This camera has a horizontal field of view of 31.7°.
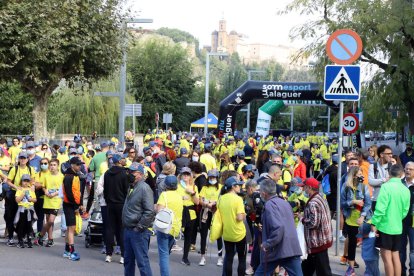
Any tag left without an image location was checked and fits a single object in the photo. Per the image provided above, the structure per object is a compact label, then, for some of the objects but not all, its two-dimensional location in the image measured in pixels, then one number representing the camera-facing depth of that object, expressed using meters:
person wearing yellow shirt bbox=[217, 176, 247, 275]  9.48
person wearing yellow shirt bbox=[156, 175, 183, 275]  9.41
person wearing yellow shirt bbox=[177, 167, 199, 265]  11.38
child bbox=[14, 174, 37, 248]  12.52
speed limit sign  19.80
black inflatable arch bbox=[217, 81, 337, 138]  35.09
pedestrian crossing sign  11.91
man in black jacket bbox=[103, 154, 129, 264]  11.38
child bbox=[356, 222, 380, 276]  9.80
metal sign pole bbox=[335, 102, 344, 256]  11.93
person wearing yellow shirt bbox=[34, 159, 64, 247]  12.55
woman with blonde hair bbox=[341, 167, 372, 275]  10.51
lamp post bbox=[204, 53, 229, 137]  41.82
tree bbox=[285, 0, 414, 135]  21.97
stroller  12.70
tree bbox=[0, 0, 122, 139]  21.52
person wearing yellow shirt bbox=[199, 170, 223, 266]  11.58
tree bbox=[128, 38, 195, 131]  63.56
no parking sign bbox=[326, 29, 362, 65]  11.76
